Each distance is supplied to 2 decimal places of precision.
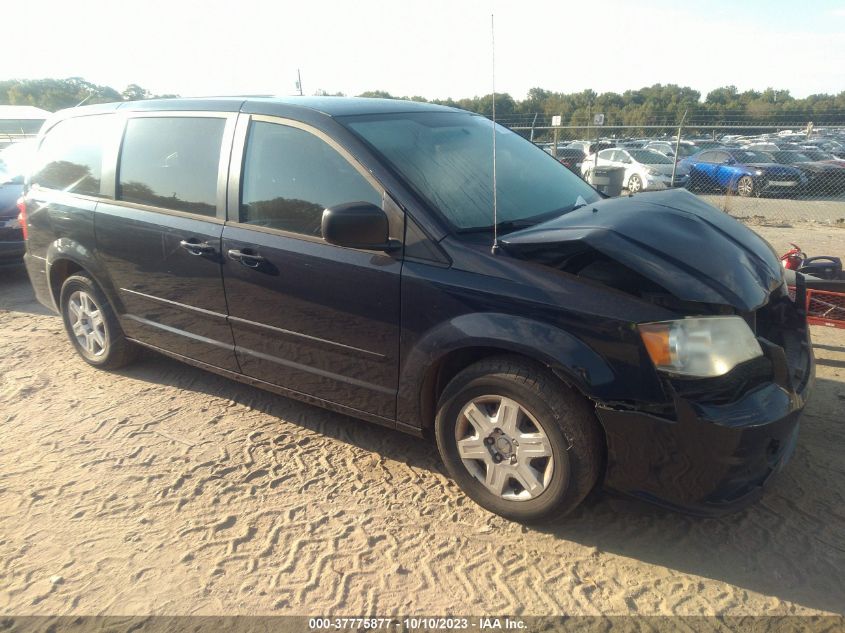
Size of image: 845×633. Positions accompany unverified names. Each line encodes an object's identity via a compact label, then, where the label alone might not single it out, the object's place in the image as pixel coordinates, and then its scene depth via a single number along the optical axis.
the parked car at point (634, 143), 21.54
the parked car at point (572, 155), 19.34
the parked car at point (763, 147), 20.23
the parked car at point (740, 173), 15.89
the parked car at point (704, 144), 22.85
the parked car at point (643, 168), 16.28
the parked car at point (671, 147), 21.37
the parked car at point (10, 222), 7.07
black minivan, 2.38
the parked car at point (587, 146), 20.57
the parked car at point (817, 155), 18.42
